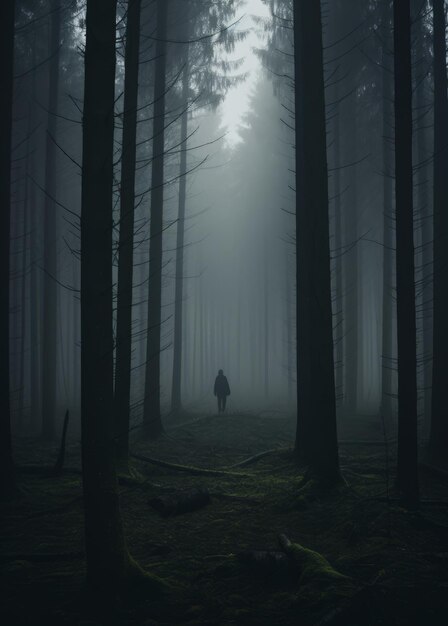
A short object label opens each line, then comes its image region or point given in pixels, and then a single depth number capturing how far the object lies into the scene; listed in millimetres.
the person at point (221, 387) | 16797
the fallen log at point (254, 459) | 8578
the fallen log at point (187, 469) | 7863
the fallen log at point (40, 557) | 4316
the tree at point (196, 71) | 13492
